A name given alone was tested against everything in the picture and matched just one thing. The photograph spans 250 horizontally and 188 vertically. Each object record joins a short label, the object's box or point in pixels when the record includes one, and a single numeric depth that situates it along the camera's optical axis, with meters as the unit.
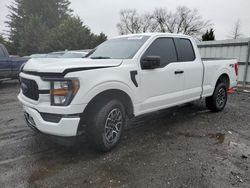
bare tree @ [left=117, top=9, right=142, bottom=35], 49.00
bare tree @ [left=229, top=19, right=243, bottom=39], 42.19
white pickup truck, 3.04
